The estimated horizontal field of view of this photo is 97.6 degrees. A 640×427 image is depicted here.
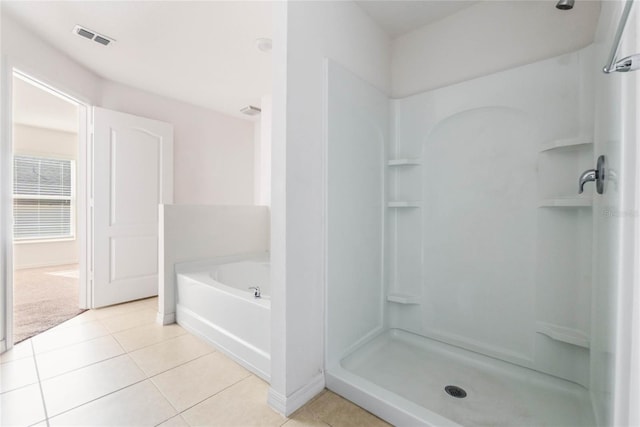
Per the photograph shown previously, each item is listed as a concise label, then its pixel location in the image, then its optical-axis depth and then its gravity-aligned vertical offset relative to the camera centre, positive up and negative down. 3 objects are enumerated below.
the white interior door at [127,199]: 2.90 +0.11
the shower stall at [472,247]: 1.44 -0.23
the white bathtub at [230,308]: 1.74 -0.72
